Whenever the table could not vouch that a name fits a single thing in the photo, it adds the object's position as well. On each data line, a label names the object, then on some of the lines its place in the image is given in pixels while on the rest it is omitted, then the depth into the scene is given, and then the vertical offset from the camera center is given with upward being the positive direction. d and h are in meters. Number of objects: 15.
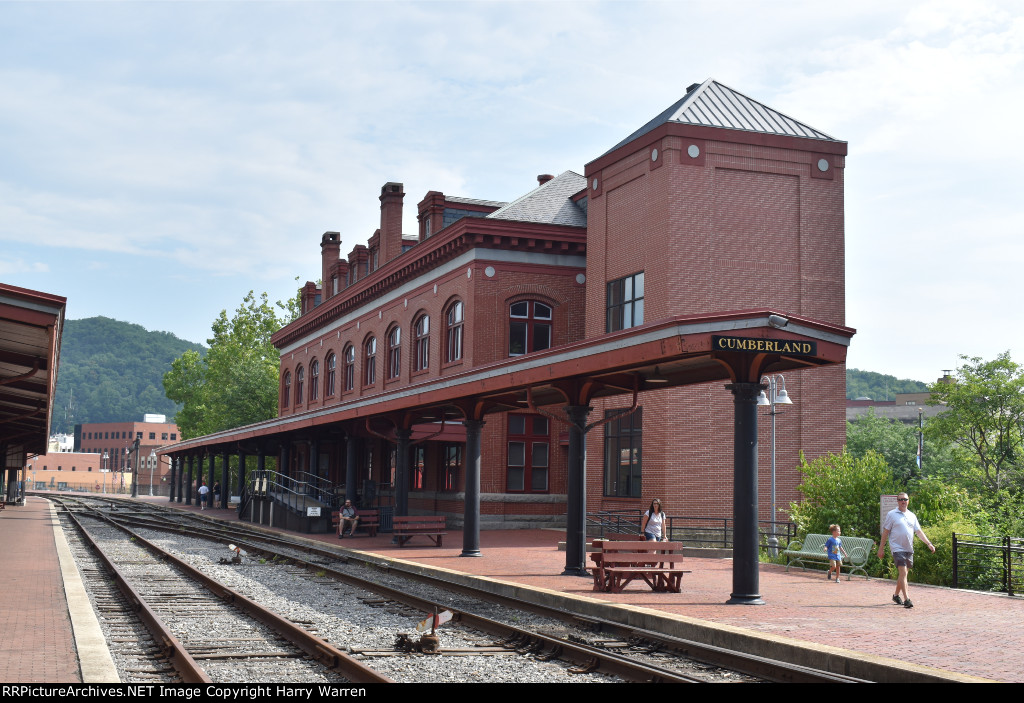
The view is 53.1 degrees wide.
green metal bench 18.03 -1.47
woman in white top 18.23 -0.99
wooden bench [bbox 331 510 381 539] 30.09 -1.73
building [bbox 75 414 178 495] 164.35 +3.12
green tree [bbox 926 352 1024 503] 63.97 +3.66
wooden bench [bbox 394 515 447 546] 26.03 -1.63
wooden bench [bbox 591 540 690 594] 15.45 -1.47
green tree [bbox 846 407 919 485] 70.13 +2.31
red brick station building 16.09 +3.79
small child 17.16 -1.26
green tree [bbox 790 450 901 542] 21.20 -0.48
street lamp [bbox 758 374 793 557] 22.36 +1.80
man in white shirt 13.87 -0.83
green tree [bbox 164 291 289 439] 73.56 +6.31
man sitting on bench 29.20 -1.64
